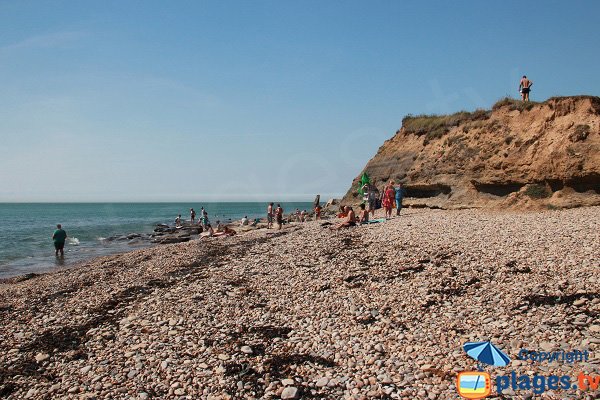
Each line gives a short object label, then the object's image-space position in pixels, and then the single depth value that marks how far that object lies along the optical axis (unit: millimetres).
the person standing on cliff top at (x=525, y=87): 26891
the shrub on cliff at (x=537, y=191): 21859
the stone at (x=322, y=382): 6664
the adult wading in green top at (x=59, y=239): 28172
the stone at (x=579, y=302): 8008
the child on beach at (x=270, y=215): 32188
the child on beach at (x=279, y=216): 29045
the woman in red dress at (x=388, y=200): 24438
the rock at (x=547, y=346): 6623
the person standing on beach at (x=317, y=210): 34281
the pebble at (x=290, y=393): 6441
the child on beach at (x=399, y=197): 25578
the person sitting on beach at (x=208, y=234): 30688
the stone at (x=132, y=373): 7535
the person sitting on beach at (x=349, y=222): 22000
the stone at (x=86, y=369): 7976
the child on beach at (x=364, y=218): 23184
